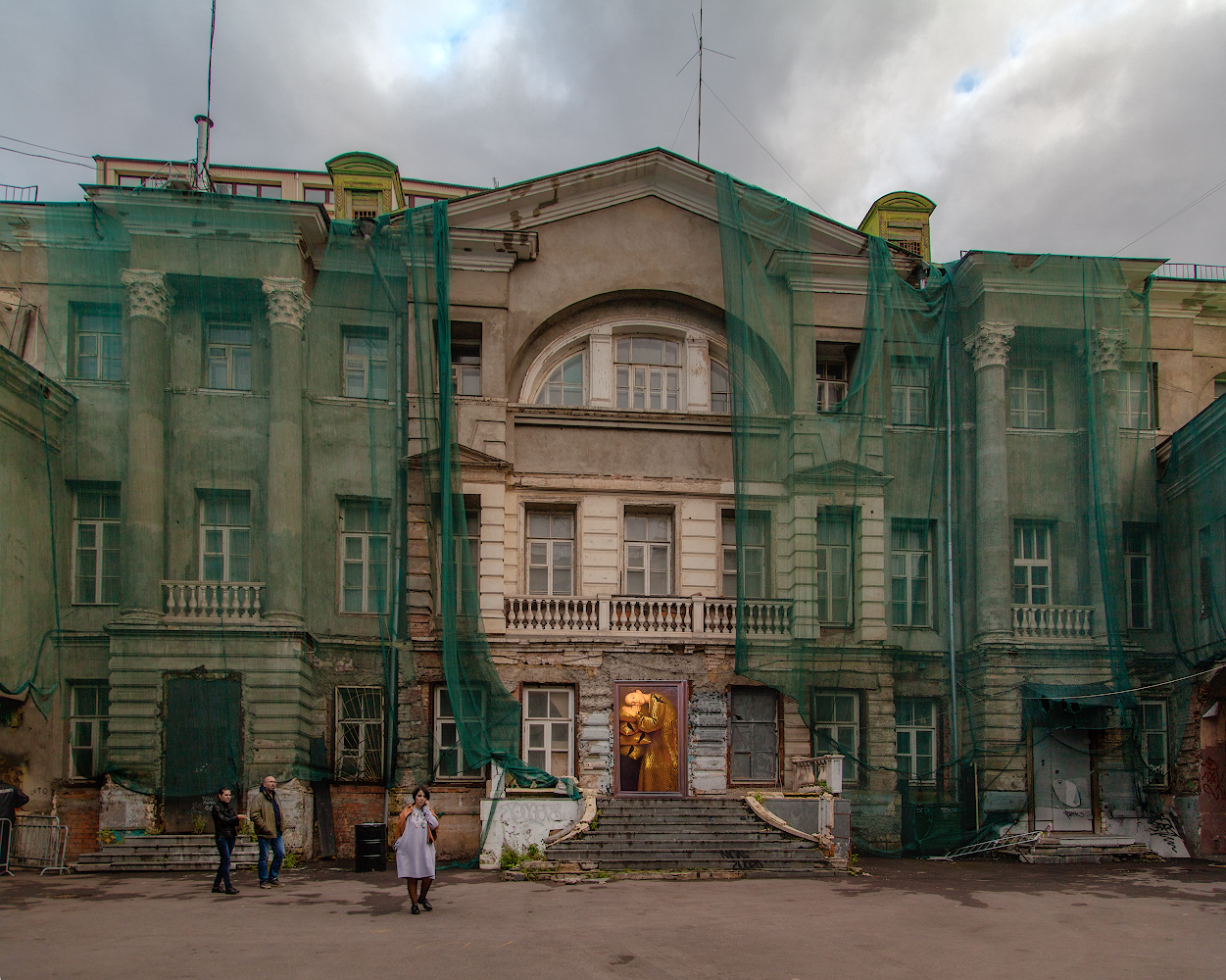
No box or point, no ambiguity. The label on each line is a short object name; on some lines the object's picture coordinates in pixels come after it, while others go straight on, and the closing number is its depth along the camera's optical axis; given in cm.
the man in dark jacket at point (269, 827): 1550
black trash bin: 1791
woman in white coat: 1312
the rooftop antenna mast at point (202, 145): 2328
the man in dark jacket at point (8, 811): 1728
